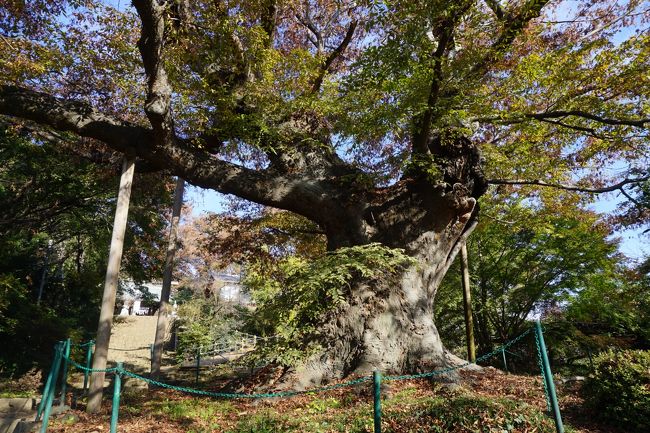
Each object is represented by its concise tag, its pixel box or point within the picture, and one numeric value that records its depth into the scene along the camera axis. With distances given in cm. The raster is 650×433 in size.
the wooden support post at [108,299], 598
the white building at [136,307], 3148
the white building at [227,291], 2651
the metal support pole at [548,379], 389
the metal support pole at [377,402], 373
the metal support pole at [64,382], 647
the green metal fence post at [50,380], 542
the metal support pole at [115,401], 389
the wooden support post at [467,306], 992
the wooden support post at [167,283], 1027
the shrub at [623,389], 452
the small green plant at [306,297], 567
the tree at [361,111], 687
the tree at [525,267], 1170
